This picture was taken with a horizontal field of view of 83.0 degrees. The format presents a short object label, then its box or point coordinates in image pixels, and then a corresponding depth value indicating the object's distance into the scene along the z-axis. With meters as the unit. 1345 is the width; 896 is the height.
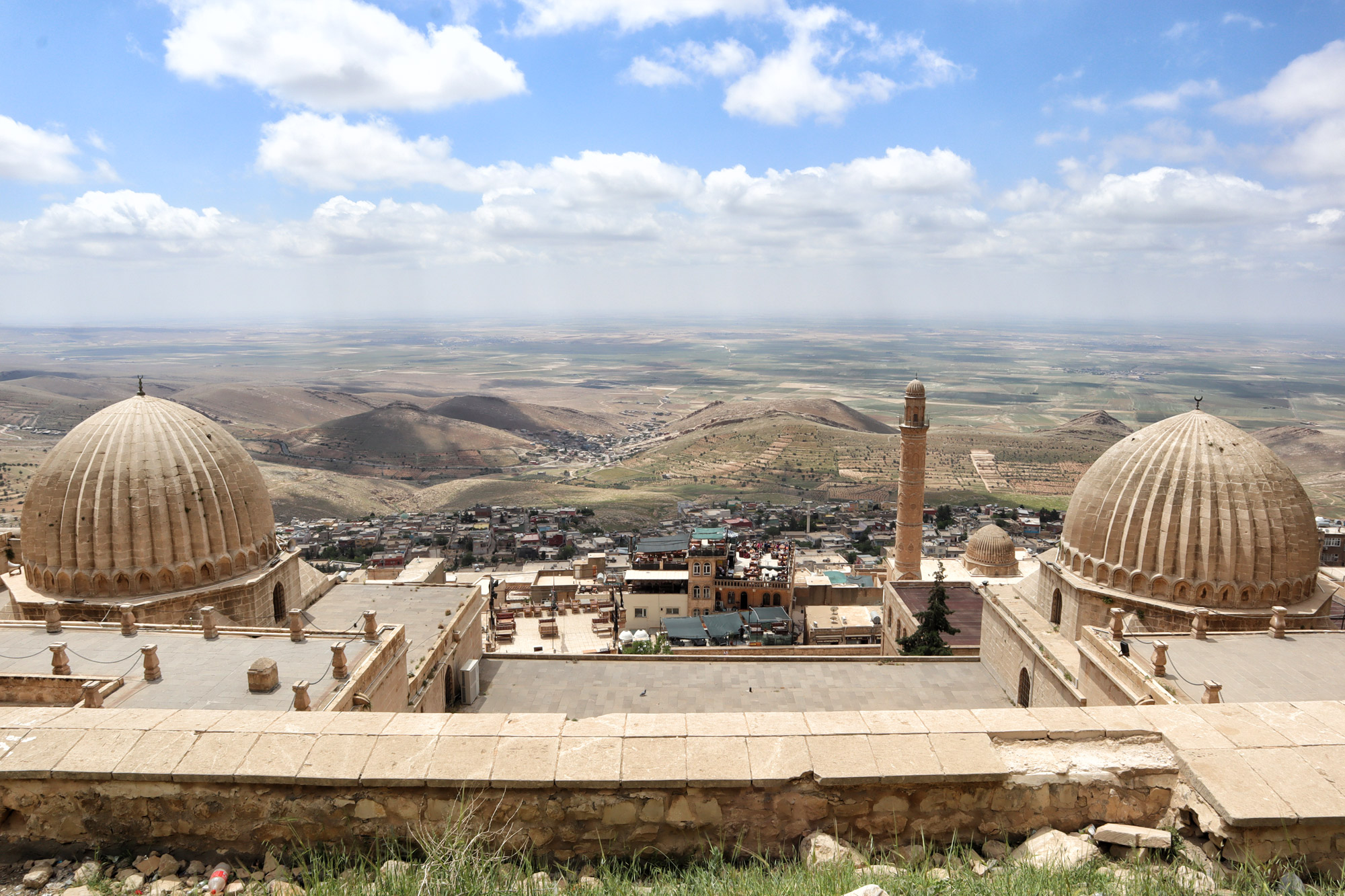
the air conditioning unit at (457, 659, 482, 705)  16.36
